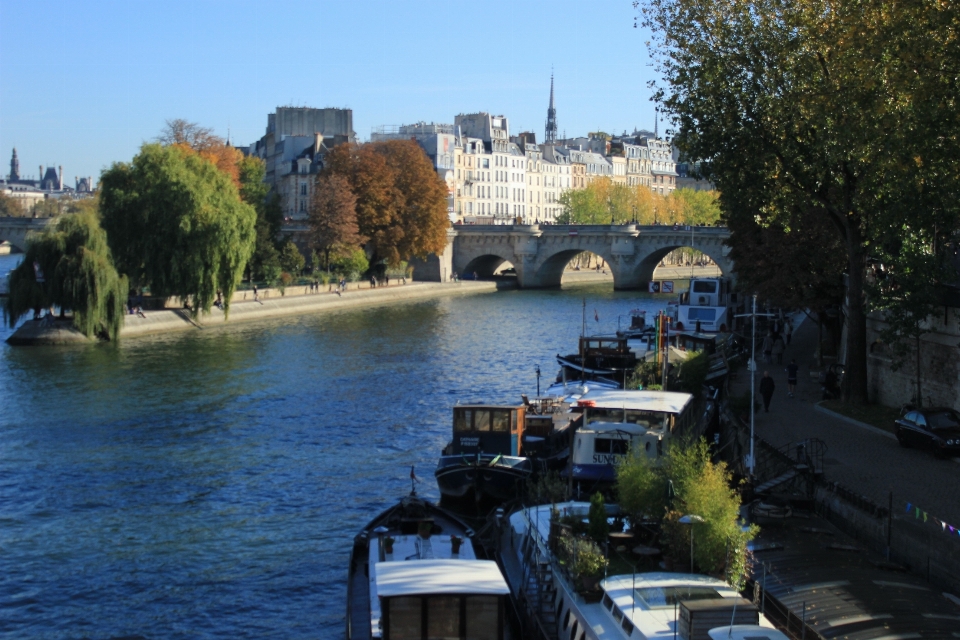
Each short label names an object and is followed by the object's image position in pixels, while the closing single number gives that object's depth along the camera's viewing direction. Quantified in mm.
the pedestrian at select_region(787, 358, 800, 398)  35188
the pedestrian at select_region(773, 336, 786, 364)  45000
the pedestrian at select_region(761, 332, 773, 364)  45156
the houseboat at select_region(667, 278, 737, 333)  55906
